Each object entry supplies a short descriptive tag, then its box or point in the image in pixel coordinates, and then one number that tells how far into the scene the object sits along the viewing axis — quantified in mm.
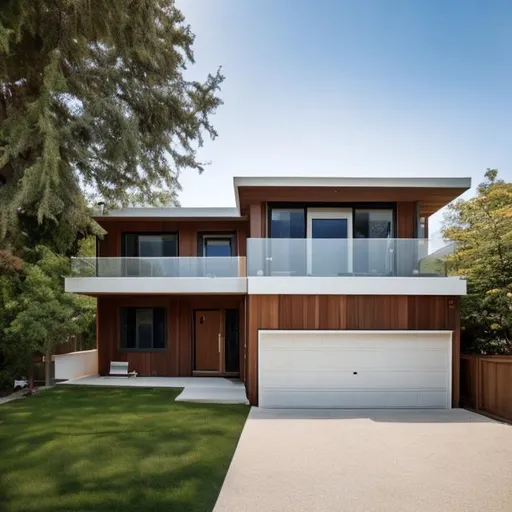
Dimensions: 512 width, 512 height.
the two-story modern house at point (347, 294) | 9945
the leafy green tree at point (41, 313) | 11555
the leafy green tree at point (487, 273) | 10336
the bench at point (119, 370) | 14336
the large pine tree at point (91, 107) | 8367
